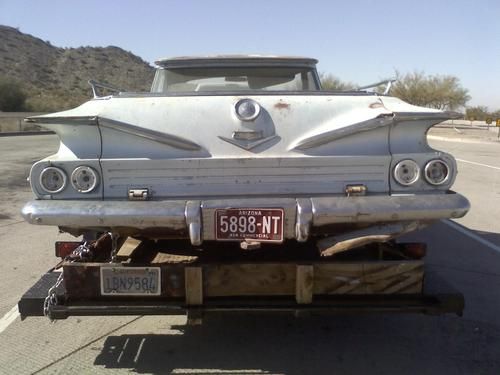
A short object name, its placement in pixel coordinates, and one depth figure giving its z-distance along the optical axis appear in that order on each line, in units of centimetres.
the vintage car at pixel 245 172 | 291
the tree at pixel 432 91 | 5459
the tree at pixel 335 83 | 3912
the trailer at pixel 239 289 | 301
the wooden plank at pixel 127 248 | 349
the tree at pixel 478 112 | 6962
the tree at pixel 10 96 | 4678
